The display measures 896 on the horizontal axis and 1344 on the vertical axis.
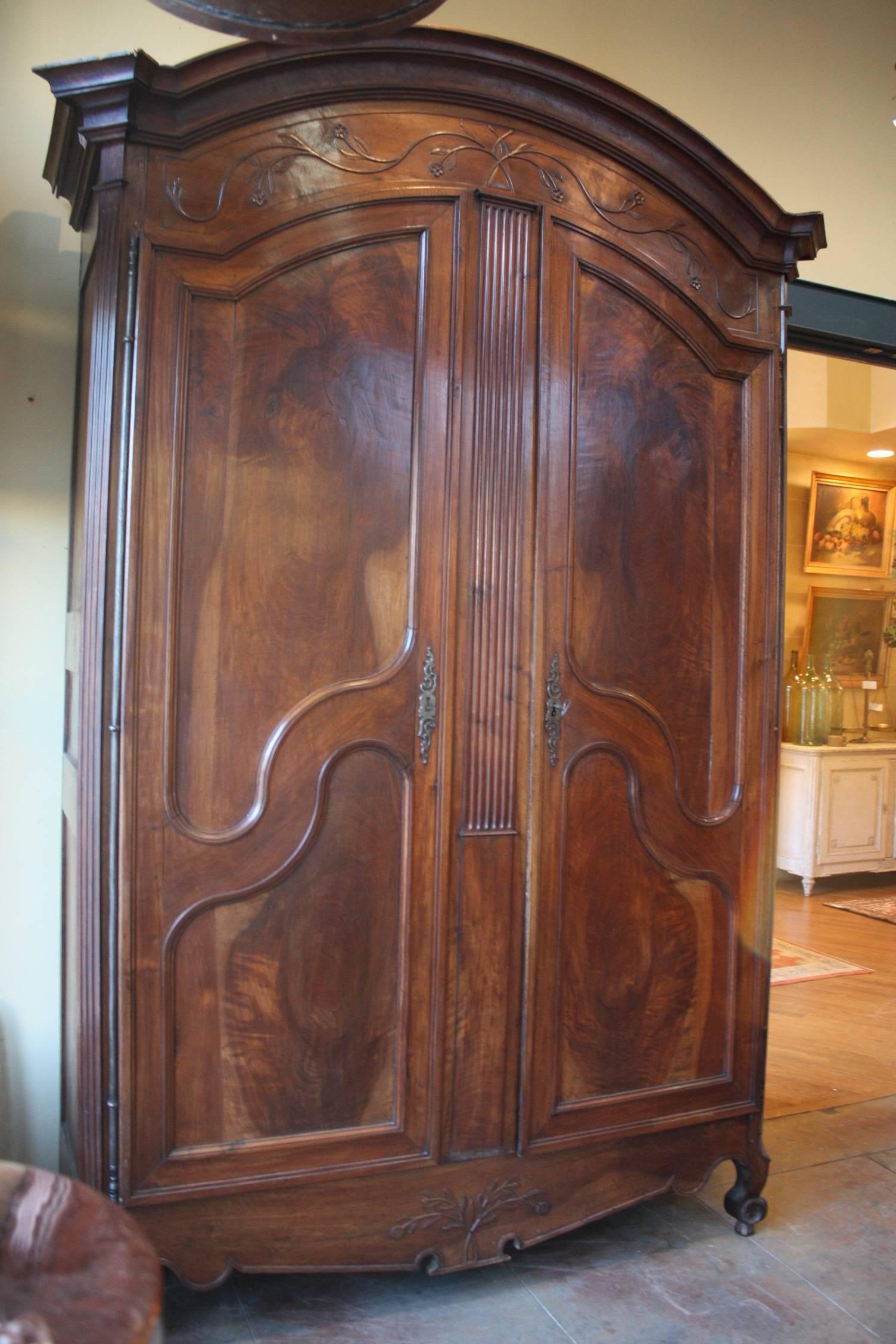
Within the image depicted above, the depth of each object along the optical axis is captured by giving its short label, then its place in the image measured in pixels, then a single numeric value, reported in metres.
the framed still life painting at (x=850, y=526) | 6.42
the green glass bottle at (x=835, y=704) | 6.23
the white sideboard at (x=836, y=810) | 5.74
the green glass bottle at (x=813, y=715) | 6.03
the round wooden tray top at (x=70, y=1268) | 0.73
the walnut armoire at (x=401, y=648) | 1.70
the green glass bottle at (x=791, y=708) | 6.13
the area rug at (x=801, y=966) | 4.24
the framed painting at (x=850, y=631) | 6.48
